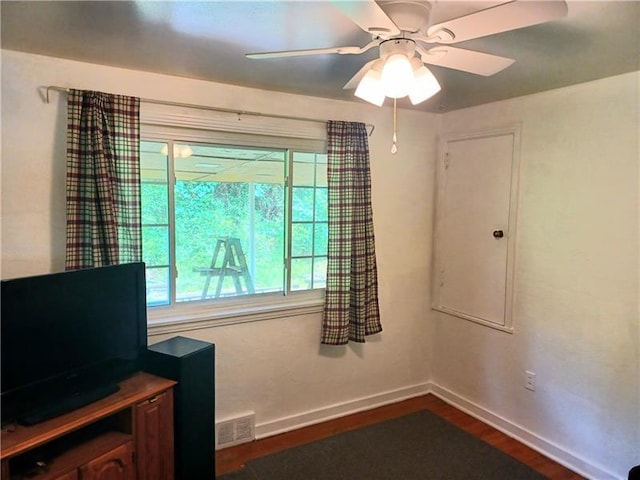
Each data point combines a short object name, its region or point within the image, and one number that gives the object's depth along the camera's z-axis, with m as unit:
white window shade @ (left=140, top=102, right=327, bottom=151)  2.37
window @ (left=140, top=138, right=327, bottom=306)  2.48
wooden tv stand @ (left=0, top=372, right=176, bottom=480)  1.56
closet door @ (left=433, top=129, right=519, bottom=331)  2.86
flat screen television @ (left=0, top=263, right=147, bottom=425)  1.61
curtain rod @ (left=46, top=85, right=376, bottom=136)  2.09
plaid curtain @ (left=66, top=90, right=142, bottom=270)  2.08
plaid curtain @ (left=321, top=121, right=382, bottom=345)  2.84
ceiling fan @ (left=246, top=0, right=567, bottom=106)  1.20
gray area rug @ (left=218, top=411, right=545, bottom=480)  2.45
